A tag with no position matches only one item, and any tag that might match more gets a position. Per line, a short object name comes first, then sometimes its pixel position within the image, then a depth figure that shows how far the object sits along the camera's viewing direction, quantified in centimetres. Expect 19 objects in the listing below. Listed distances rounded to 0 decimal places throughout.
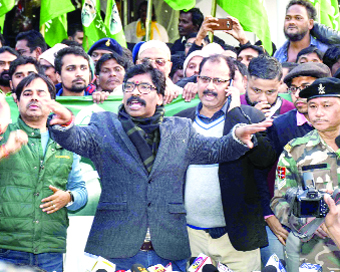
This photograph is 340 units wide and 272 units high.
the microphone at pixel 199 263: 338
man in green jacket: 465
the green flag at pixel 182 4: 780
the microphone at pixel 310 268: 341
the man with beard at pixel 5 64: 643
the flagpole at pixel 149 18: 780
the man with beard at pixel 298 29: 711
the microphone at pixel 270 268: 328
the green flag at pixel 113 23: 807
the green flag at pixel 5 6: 750
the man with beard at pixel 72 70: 602
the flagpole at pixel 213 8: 769
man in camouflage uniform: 430
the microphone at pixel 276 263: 335
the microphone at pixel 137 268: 324
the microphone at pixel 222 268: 343
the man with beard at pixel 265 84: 527
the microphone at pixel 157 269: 330
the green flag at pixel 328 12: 818
